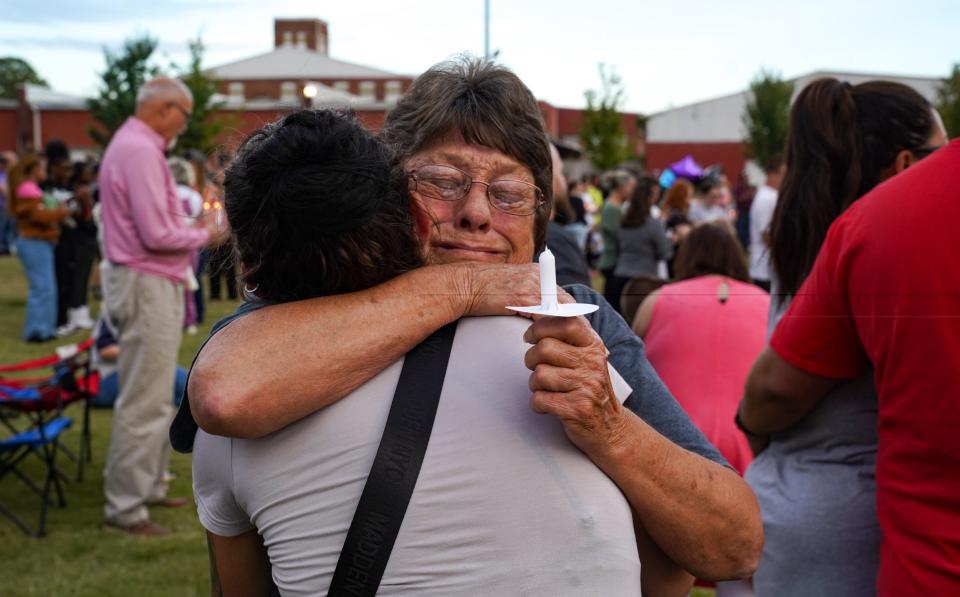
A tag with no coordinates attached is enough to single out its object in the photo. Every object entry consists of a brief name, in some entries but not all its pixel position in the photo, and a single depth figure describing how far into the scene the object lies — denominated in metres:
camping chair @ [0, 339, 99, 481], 5.48
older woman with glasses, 1.30
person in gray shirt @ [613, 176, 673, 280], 9.67
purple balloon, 18.88
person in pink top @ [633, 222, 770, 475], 3.79
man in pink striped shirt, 5.00
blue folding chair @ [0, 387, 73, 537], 5.30
